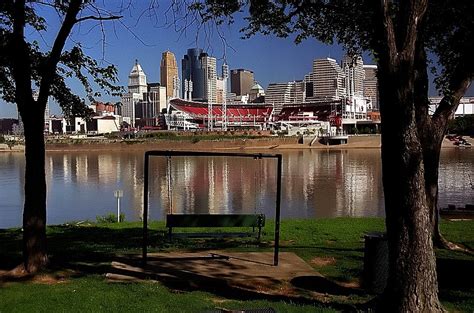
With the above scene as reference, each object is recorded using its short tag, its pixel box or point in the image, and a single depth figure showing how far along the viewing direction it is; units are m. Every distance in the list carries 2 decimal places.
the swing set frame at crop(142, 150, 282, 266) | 6.89
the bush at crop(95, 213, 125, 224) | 15.96
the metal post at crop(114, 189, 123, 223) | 16.30
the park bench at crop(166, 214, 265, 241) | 8.11
